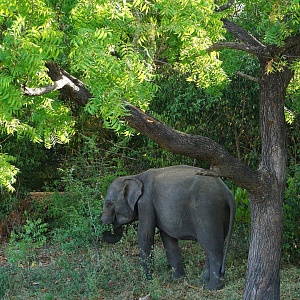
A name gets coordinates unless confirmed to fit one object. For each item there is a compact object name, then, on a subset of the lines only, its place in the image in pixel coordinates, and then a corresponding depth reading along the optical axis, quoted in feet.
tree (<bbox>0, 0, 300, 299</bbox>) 29.03
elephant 48.15
